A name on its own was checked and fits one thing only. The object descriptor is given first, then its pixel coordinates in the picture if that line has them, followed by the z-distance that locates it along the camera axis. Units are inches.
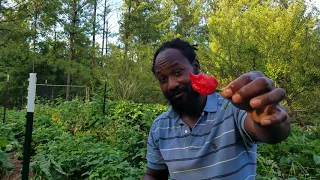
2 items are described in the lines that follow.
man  37.6
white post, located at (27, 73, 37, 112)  76.1
